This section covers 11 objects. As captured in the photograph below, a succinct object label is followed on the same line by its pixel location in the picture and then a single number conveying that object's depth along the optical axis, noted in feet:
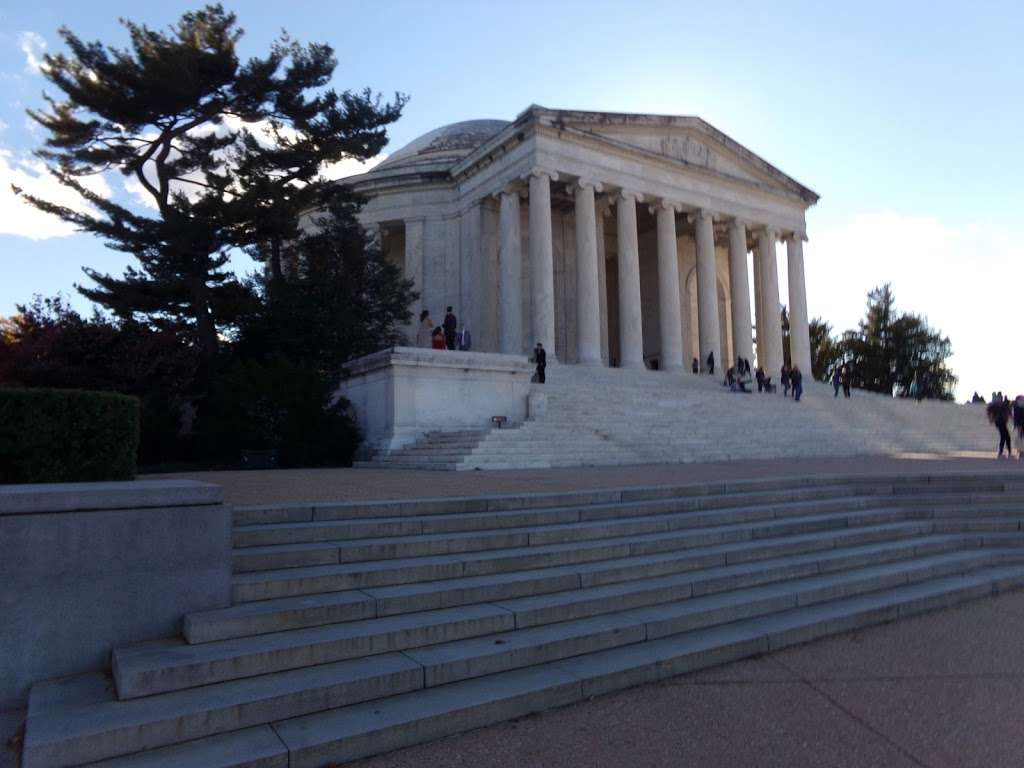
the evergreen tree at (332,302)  76.18
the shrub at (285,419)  59.00
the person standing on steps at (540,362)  76.33
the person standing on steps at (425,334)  70.13
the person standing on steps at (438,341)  72.23
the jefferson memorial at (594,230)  104.22
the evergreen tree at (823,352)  189.47
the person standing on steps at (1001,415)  64.18
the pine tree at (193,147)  73.72
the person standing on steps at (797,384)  94.53
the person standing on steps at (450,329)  76.38
